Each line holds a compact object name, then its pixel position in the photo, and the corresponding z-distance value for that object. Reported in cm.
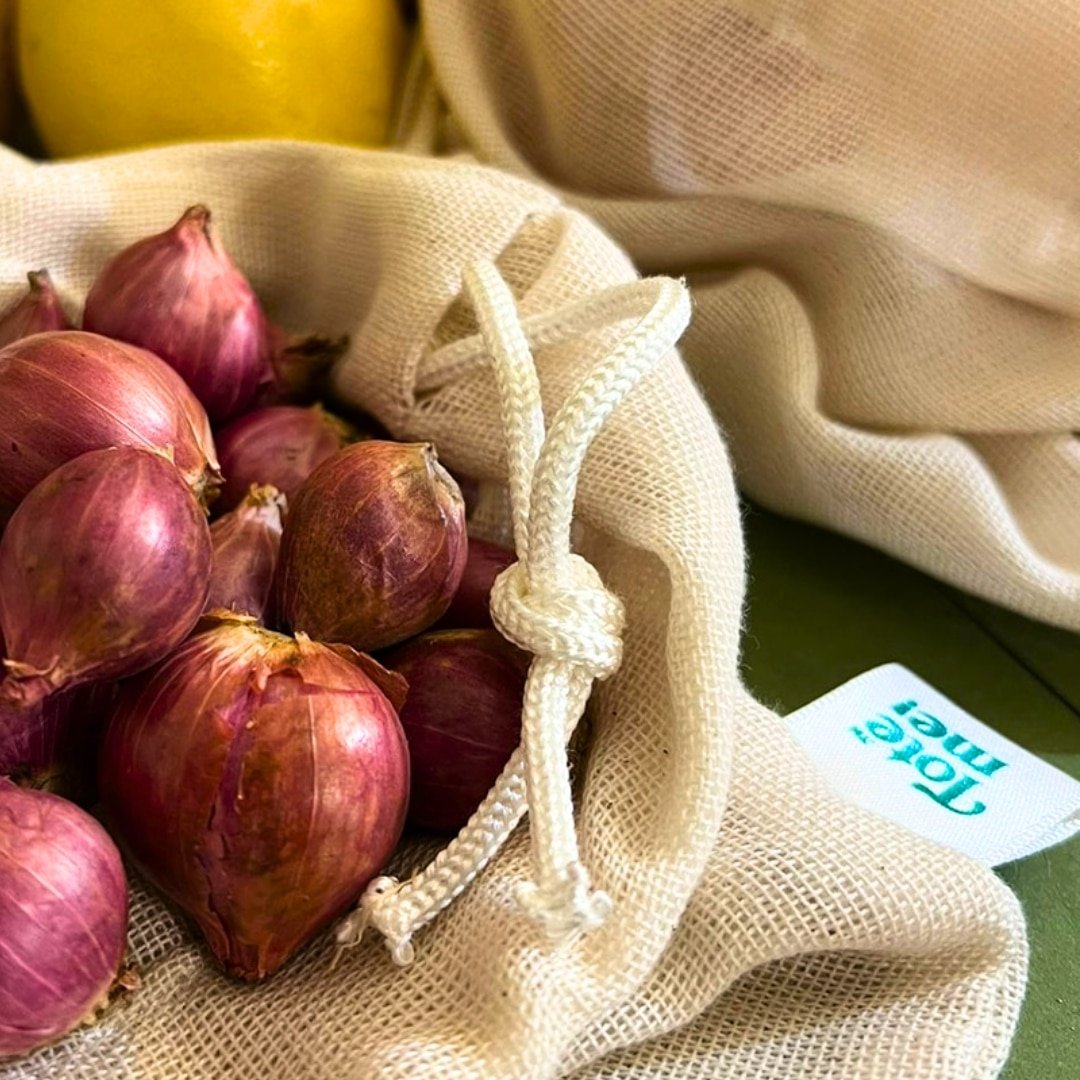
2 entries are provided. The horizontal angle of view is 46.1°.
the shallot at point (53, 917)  25
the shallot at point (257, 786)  27
